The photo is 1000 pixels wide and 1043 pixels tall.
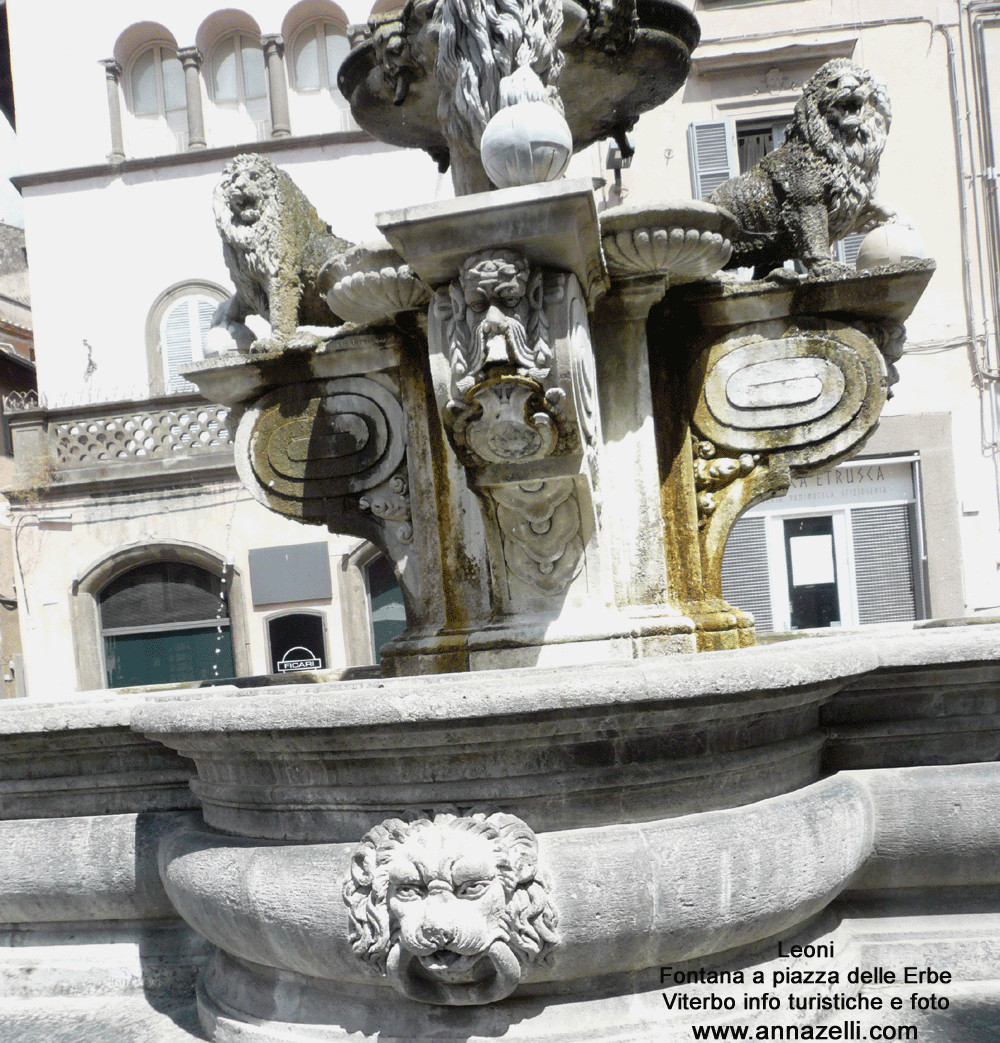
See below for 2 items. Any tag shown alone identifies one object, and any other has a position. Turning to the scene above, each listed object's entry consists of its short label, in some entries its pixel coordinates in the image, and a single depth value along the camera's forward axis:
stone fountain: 2.09
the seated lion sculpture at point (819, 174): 3.56
